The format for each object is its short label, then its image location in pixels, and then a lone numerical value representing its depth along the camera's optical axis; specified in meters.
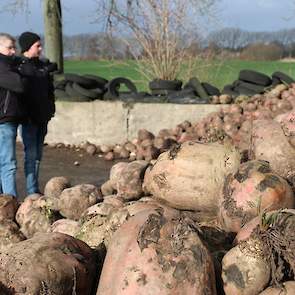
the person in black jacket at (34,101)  6.73
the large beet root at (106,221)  3.29
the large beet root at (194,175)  3.78
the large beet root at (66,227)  3.72
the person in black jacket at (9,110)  6.25
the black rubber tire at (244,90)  11.71
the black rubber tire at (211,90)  11.85
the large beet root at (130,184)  4.12
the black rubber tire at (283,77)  11.74
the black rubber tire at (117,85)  12.20
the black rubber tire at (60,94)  12.48
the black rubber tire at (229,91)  11.80
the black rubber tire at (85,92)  12.13
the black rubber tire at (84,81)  12.31
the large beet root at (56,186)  4.83
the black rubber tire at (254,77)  11.80
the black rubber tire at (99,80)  12.45
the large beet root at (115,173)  4.46
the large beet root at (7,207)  4.30
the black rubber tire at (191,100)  11.49
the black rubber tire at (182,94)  11.64
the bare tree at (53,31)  14.56
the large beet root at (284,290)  2.68
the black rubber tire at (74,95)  12.21
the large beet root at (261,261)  2.77
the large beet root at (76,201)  4.17
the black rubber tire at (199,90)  11.62
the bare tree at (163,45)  13.32
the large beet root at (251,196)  3.36
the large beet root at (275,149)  3.93
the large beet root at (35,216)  4.14
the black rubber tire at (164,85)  12.08
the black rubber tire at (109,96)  12.10
